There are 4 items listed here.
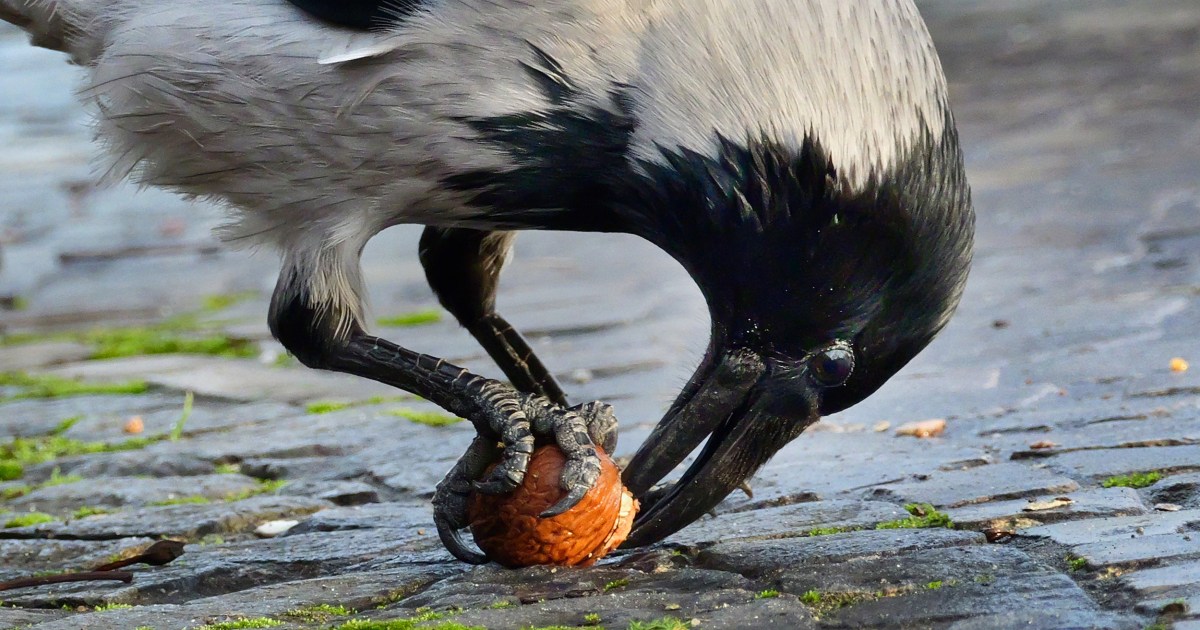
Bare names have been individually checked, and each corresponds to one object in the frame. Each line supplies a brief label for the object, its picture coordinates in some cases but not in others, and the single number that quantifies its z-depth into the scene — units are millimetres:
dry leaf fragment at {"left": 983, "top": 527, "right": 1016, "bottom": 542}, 6812
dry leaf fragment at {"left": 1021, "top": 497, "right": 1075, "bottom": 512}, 7151
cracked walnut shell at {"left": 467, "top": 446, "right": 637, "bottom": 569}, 6773
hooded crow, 6891
